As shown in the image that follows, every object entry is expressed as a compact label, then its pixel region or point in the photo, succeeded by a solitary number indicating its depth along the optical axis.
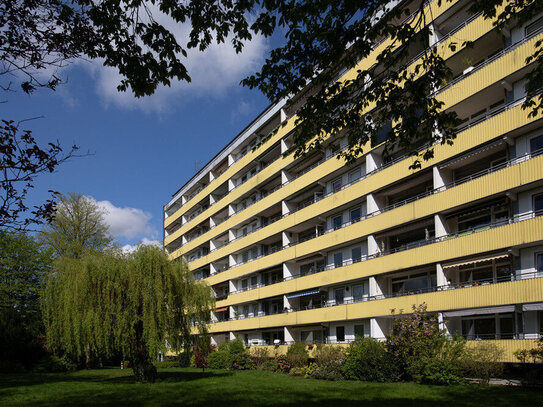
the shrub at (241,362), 42.28
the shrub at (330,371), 28.21
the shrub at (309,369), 31.30
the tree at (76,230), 49.81
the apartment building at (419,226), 23.61
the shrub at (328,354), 30.39
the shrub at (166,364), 49.62
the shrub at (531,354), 19.94
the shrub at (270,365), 38.25
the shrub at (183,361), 48.97
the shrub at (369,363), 25.17
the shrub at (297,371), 33.16
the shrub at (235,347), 43.84
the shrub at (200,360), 43.87
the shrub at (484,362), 21.86
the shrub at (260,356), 41.78
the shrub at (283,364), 36.66
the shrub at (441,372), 22.38
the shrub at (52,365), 43.78
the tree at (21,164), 6.77
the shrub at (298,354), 35.34
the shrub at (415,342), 23.55
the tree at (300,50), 7.70
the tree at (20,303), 43.31
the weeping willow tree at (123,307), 26.28
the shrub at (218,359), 44.03
